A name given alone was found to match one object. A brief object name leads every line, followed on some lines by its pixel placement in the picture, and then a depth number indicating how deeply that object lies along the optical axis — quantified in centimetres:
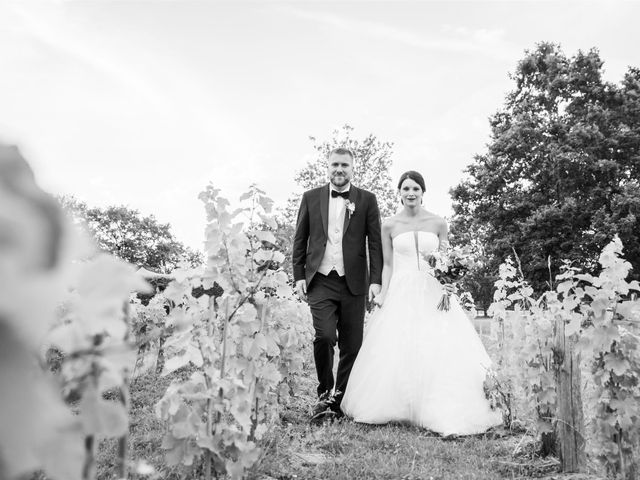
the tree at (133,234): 4059
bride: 479
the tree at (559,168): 2252
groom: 522
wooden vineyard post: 332
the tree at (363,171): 2383
